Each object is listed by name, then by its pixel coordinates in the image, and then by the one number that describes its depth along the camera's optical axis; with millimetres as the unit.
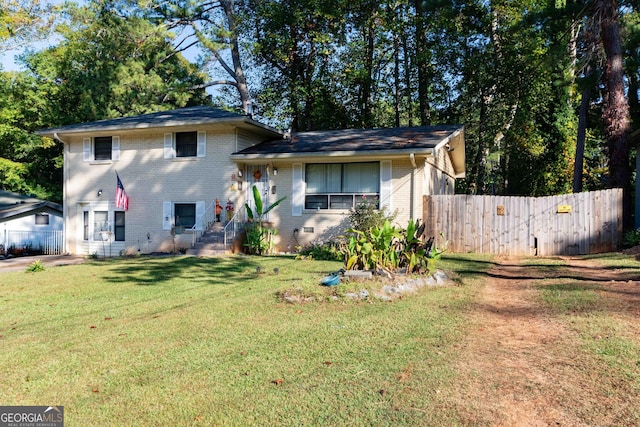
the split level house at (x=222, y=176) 15281
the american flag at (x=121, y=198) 17366
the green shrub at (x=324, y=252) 13352
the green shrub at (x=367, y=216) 13664
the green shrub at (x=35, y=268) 12328
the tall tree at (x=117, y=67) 24719
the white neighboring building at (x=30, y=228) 19984
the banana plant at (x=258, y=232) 15633
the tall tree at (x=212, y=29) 25406
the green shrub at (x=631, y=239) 13445
